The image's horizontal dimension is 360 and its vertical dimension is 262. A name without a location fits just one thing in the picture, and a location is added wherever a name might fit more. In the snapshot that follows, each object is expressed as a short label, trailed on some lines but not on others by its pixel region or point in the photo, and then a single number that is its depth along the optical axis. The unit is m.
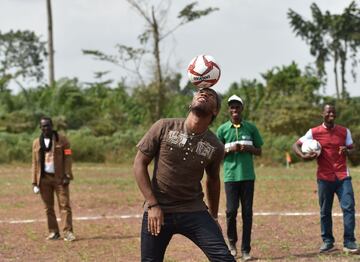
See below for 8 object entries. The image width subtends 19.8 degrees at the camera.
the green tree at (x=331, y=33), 70.74
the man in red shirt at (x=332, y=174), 13.28
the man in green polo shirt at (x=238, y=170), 12.95
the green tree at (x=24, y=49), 79.18
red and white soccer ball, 9.10
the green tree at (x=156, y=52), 52.38
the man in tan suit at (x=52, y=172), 16.24
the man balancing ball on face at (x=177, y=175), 8.22
